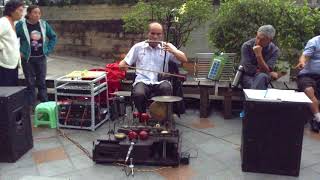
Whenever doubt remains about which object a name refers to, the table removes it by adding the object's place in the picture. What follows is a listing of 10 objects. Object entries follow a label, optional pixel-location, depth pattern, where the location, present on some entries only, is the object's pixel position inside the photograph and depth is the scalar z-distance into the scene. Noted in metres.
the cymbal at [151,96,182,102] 3.72
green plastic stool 4.64
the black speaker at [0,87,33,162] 3.58
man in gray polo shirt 4.39
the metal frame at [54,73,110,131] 4.36
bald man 4.36
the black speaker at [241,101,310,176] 3.29
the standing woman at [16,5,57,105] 4.94
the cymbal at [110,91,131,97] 4.77
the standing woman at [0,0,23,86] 4.50
